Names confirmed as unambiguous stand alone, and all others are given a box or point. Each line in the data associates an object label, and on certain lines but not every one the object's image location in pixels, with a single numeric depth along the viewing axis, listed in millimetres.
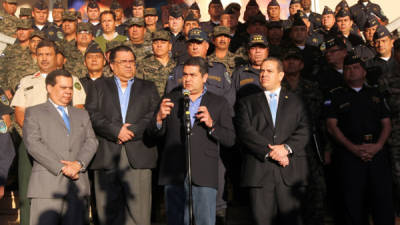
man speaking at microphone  4453
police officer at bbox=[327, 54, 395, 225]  5168
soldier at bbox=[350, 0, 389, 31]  10113
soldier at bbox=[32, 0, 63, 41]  9211
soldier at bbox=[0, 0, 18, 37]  10594
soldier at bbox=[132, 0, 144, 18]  9484
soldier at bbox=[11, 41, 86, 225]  5367
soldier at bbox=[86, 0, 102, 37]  9766
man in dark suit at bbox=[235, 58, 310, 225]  4664
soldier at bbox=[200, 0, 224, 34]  9381
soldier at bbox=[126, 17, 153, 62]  7773
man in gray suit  4582
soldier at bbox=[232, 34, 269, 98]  6012
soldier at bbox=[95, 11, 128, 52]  8383
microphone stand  3805
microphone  3869
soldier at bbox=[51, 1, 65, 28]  10242
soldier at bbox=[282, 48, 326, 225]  5617
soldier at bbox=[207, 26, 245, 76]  6898
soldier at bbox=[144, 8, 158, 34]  8938
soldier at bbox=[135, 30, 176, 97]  6430
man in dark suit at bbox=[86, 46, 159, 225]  4949
